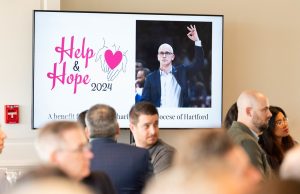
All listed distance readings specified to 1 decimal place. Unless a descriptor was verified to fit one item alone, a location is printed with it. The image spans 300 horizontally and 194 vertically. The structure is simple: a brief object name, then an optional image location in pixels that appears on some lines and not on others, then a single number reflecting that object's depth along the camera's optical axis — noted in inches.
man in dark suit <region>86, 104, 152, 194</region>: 209.6
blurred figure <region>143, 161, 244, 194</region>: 90.2
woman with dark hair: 299.9
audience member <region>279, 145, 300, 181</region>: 139.2
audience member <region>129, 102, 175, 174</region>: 241.1
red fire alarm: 351.1
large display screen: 347.8
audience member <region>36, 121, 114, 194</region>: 150.9
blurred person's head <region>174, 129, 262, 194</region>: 98.5
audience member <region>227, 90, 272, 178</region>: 248.6
